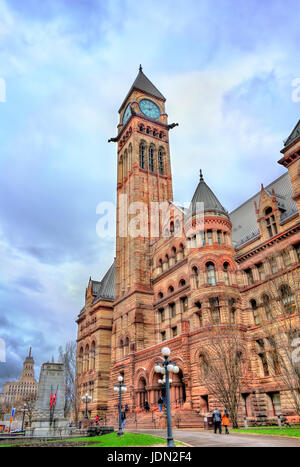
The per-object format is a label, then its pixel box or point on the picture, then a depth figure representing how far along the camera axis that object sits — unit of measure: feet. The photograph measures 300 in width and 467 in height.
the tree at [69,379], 197.22
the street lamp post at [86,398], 131.23
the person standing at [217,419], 71.10
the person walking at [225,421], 70.92
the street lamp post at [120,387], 88.38
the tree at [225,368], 86.94
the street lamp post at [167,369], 48.58
